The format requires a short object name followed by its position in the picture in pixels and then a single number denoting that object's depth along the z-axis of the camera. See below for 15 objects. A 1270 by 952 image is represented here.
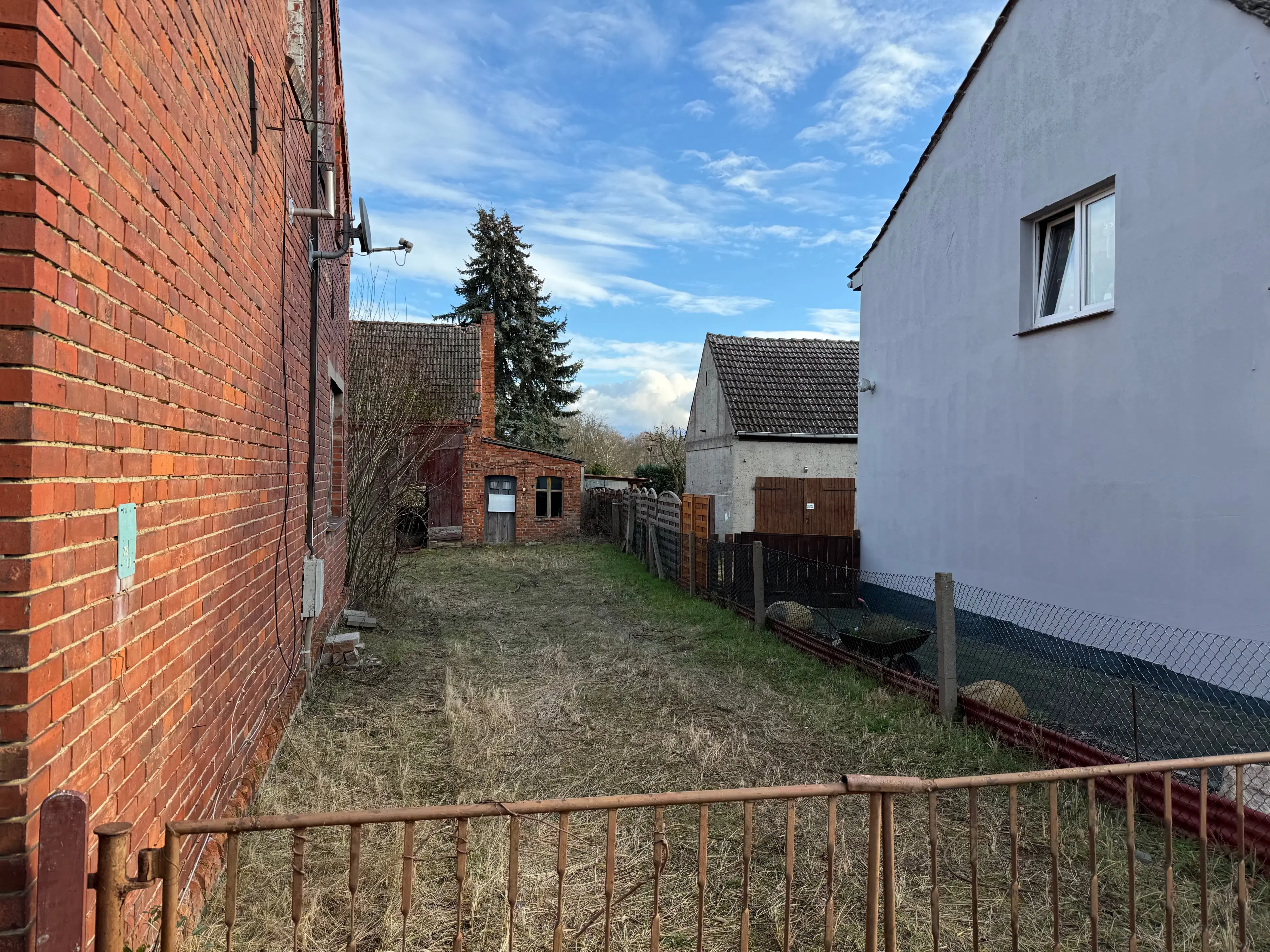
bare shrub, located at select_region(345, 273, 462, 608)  9.88
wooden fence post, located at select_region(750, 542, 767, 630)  9.41
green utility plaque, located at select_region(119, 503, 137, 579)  2.23
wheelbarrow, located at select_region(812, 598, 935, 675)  7.06
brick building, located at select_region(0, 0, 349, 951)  1.71
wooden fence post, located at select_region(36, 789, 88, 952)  1.73
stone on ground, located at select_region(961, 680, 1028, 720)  5.75
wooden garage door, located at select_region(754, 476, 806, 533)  17.52
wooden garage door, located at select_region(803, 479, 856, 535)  17.56
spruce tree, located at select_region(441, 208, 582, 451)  34.75
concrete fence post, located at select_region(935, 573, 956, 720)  5.87
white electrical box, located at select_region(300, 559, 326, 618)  5.81
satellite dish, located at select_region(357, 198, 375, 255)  6.17
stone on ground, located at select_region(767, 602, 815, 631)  9.03
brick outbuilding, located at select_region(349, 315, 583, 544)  21.28
